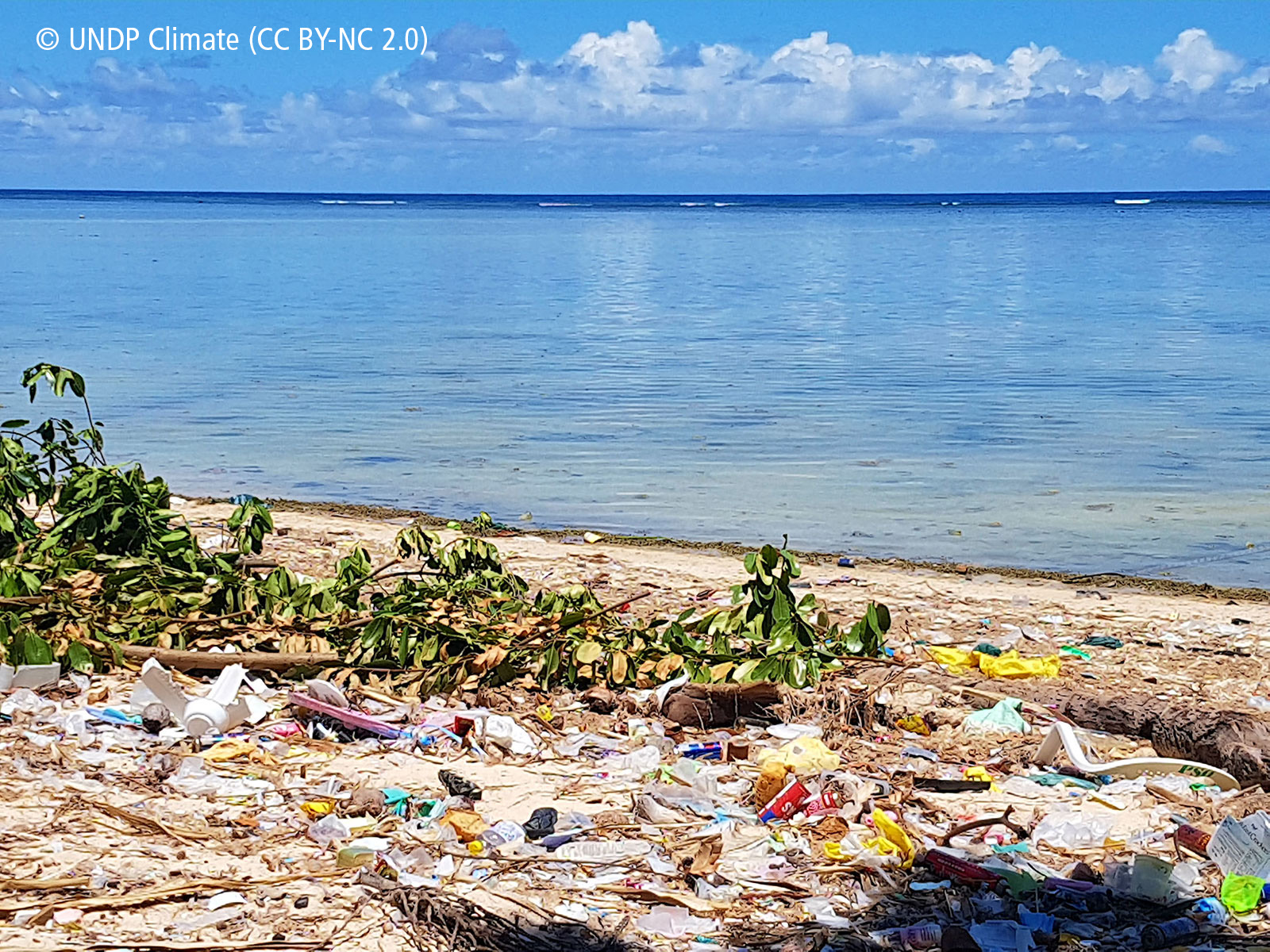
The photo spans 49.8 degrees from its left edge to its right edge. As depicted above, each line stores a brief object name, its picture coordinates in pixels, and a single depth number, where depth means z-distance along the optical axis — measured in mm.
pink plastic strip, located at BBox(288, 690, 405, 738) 4520
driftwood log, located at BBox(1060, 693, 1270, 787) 4113
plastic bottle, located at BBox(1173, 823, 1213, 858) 3627
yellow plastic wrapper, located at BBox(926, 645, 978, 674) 5477
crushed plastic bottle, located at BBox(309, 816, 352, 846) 3695
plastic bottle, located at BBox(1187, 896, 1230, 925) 3250
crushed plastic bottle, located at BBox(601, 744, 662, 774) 4305
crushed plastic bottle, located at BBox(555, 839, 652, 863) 3611
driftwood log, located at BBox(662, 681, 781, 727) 4660
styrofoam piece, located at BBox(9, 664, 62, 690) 4926
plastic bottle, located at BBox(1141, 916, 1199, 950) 3141
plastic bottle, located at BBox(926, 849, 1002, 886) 3445
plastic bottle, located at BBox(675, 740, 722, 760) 4418
